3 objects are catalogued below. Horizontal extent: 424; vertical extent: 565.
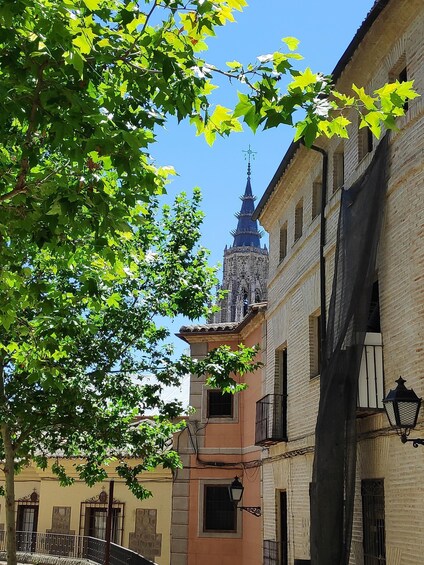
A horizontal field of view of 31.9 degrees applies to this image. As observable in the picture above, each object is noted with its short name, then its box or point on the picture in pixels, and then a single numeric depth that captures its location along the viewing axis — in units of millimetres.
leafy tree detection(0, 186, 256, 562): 11602
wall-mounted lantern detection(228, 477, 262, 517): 14344
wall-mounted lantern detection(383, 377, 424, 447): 6863
